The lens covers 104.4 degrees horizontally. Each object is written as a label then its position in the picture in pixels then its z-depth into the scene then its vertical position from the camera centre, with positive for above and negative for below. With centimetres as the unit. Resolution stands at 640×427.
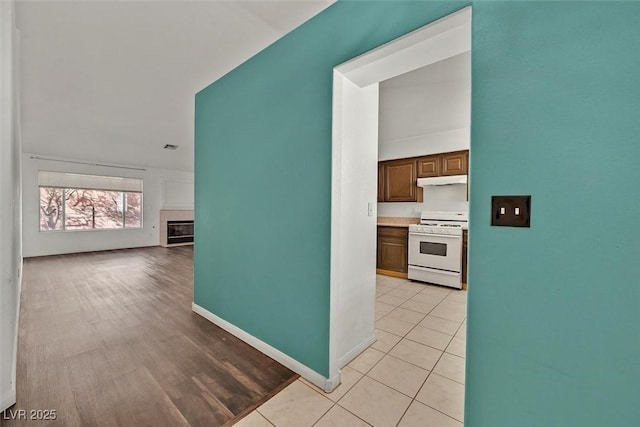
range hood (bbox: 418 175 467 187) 420 +55
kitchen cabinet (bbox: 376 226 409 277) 452 -72
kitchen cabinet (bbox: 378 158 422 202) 484 +61
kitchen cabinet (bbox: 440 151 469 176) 426 +84
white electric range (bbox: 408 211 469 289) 390 -66
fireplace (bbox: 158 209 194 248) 834 -63
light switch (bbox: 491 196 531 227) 102 +0
